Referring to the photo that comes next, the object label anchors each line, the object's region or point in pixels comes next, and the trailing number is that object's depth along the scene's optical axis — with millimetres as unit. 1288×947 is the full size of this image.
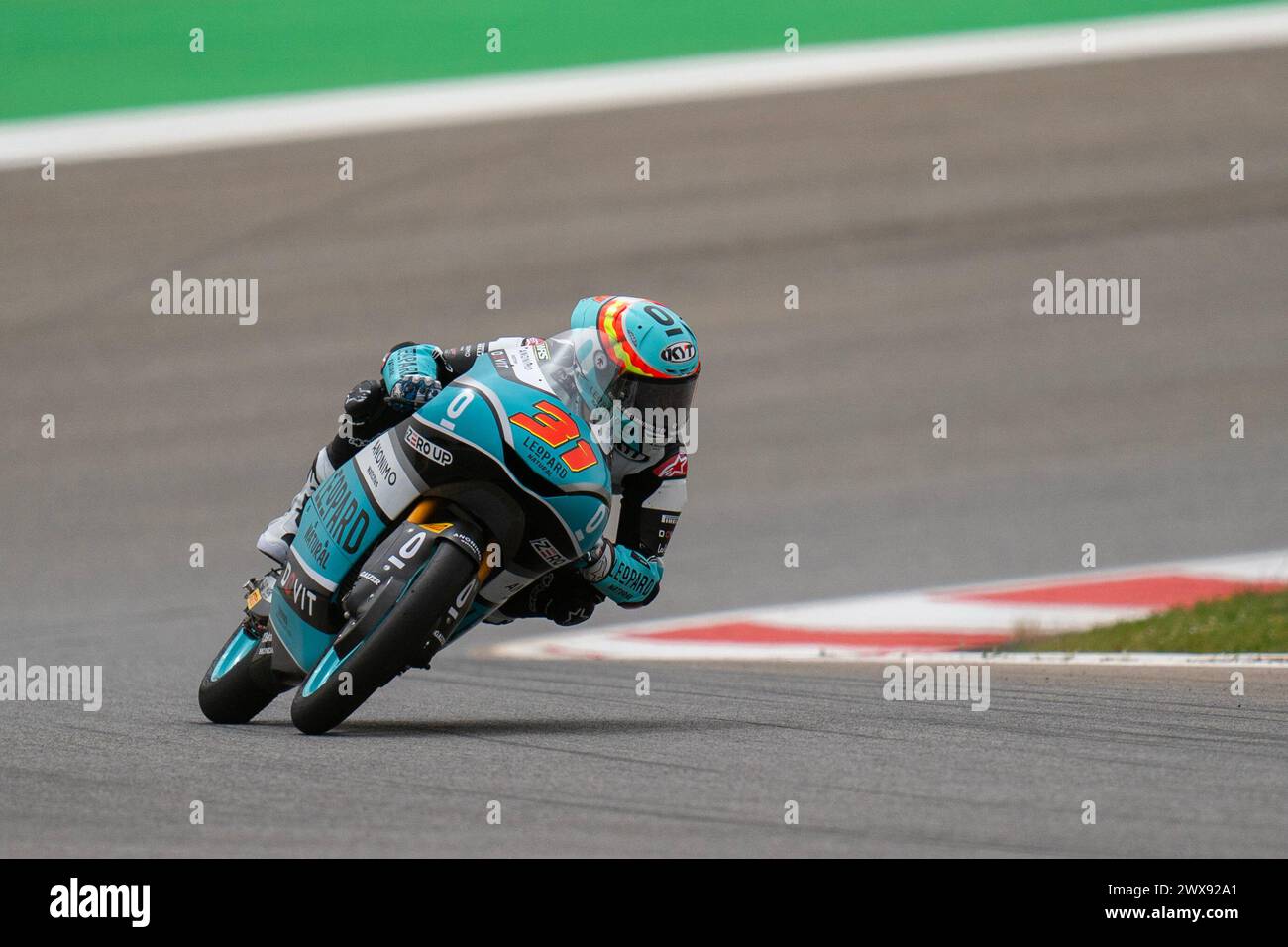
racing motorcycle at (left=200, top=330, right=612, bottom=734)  12000
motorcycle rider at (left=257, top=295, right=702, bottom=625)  12562
